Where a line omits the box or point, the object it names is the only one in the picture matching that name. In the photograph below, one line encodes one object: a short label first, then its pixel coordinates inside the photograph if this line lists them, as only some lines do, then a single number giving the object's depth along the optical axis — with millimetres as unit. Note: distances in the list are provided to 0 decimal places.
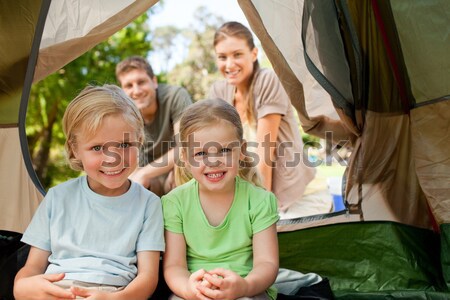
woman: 3162
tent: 2123
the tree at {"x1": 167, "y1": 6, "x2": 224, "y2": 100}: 8648
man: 3379
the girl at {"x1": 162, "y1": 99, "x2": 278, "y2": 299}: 1795
